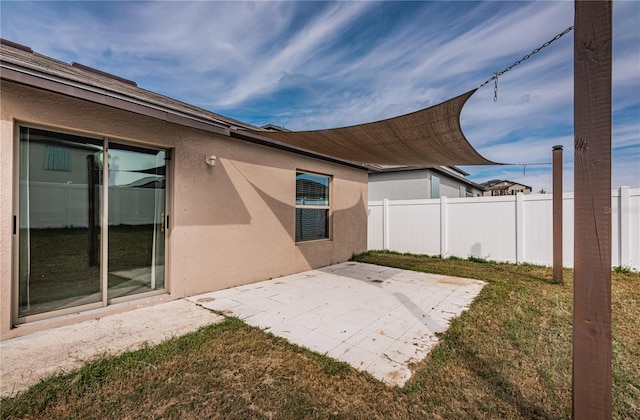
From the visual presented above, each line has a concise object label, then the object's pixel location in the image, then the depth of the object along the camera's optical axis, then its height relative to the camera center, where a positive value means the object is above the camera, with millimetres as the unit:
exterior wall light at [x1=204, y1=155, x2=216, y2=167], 5846 +1081
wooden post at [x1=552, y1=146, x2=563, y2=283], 6699 -68
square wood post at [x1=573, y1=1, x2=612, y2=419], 1825 +2
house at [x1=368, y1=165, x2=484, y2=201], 15766 +1725
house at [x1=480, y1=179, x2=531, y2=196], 28528 +2586
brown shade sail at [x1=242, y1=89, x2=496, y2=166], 4355 +1435
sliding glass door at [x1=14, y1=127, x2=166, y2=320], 4035 -182
